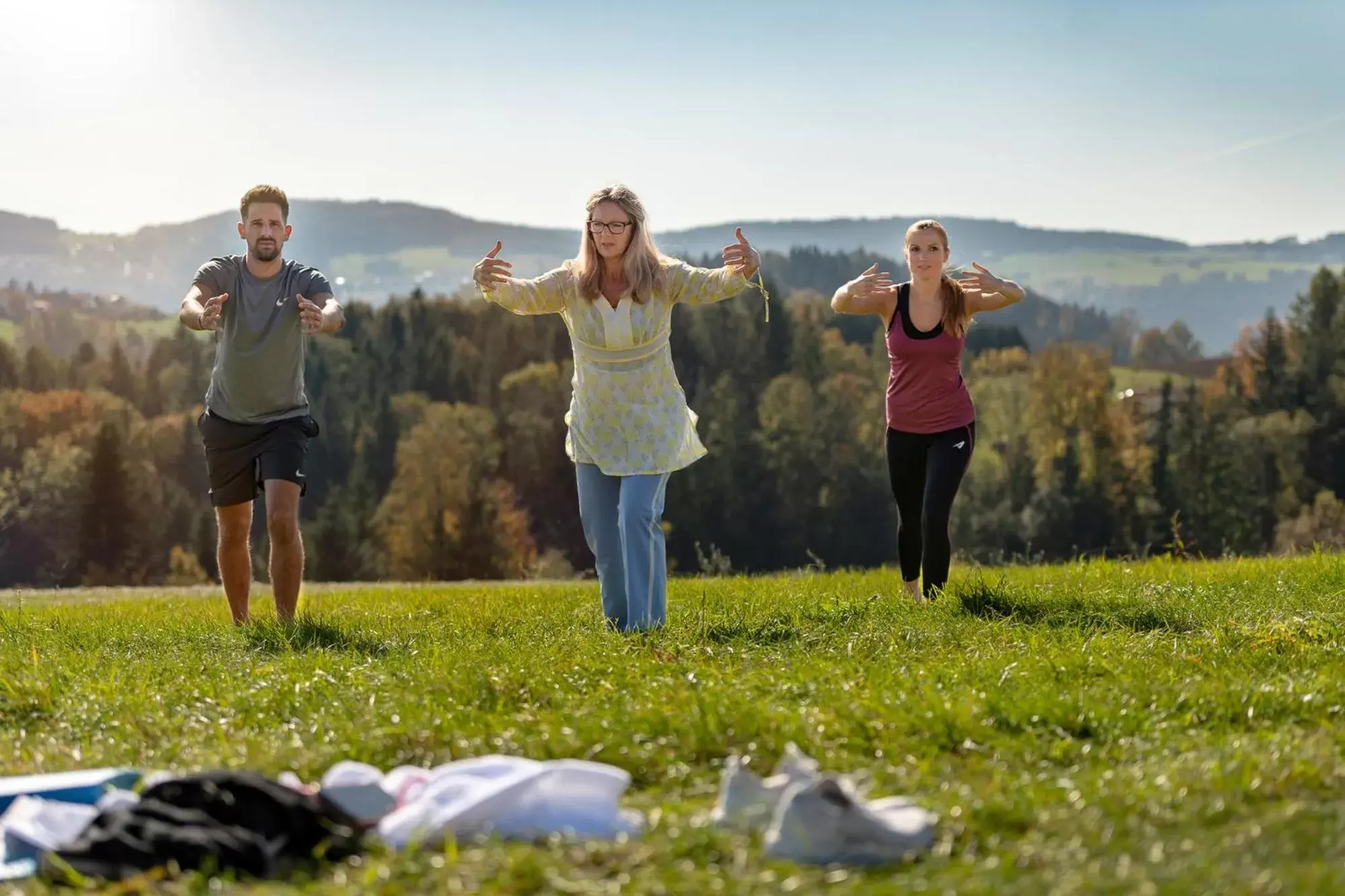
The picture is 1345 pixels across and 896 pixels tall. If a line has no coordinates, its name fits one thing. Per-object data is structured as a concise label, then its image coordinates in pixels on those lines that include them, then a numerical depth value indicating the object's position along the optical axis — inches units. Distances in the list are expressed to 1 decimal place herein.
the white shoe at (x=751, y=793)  169.9
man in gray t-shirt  373.1
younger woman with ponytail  385.4
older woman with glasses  347.6
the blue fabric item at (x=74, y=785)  195.9
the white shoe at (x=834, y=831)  160.9
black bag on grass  164.4
